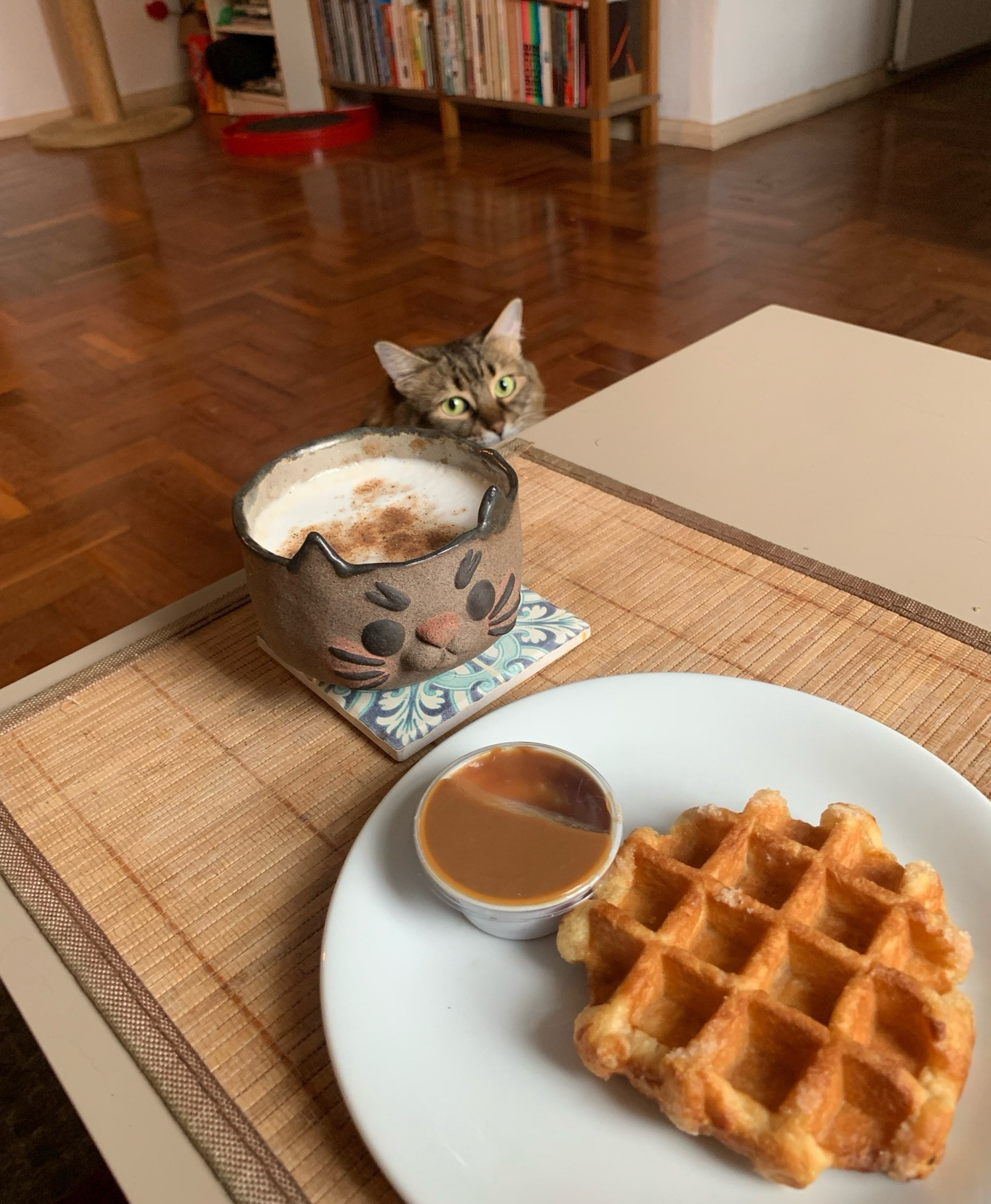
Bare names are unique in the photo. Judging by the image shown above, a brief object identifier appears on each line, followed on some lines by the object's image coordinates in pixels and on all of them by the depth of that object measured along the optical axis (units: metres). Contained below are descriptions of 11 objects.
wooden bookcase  2.89
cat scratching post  3.88
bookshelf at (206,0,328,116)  3.79
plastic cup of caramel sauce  0.45
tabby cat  1.09
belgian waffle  0.38
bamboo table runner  0.46
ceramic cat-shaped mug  0.53
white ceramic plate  0.38
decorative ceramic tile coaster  0.61
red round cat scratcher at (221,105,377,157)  3.58
